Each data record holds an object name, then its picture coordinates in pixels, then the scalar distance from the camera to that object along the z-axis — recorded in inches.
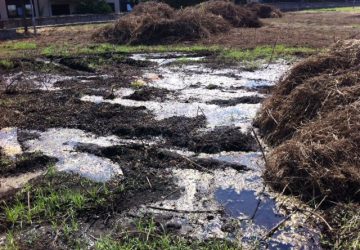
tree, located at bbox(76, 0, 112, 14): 1385.3
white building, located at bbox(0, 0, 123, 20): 1247.8
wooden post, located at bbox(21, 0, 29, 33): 967.2
